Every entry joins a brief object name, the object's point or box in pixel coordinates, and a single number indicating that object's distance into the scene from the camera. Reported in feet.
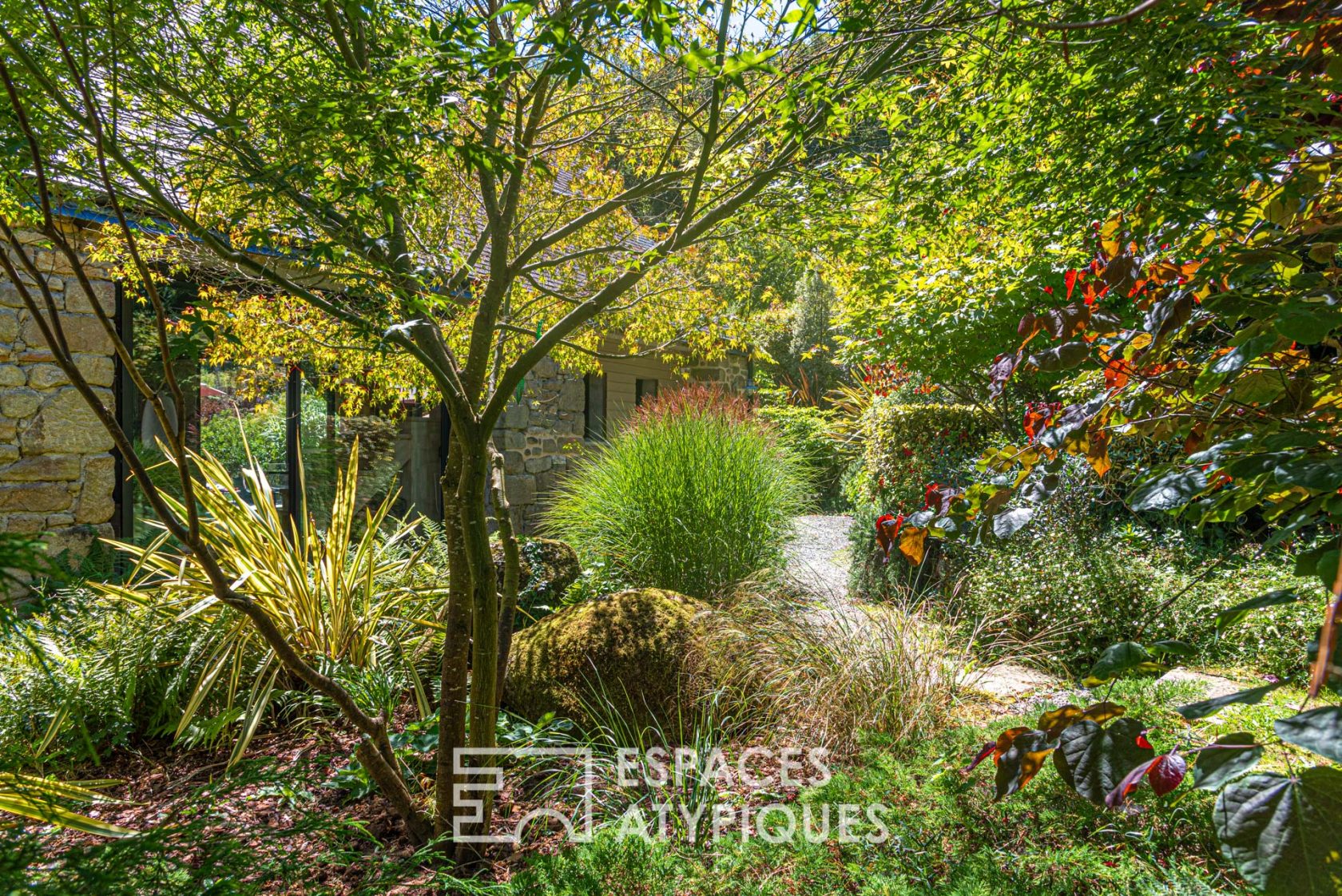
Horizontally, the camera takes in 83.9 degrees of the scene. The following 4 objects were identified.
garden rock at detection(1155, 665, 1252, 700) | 10.75
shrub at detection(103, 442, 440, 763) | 10.46
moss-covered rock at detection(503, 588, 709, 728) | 10.69
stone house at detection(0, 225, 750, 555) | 14.83
